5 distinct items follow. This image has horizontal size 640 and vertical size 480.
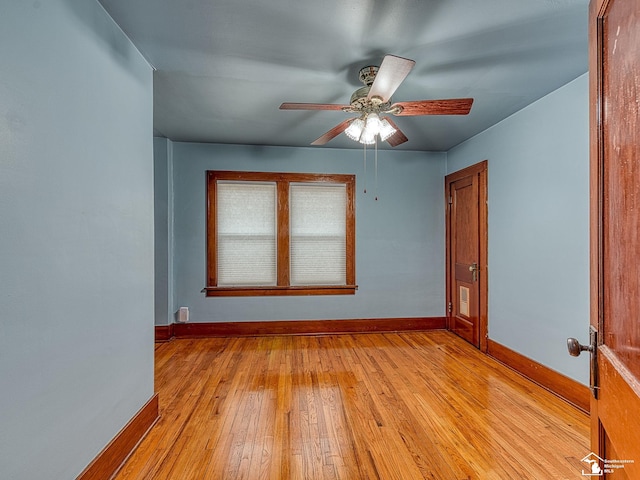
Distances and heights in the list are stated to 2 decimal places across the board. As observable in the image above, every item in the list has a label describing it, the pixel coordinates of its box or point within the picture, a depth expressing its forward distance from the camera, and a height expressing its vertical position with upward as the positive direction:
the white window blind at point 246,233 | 4.04 +0.08
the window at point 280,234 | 4.03 +0.07
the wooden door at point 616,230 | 0.67 +0.02
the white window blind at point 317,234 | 4.15 +0.07
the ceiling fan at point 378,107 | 1.84 +0.88
